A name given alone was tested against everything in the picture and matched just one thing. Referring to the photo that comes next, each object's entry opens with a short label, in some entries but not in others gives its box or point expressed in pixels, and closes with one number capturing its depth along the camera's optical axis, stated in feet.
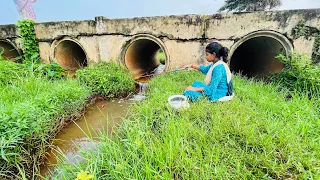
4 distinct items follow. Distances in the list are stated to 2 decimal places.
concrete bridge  16.98
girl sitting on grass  10.21
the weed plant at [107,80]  17.70
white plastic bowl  10.35
